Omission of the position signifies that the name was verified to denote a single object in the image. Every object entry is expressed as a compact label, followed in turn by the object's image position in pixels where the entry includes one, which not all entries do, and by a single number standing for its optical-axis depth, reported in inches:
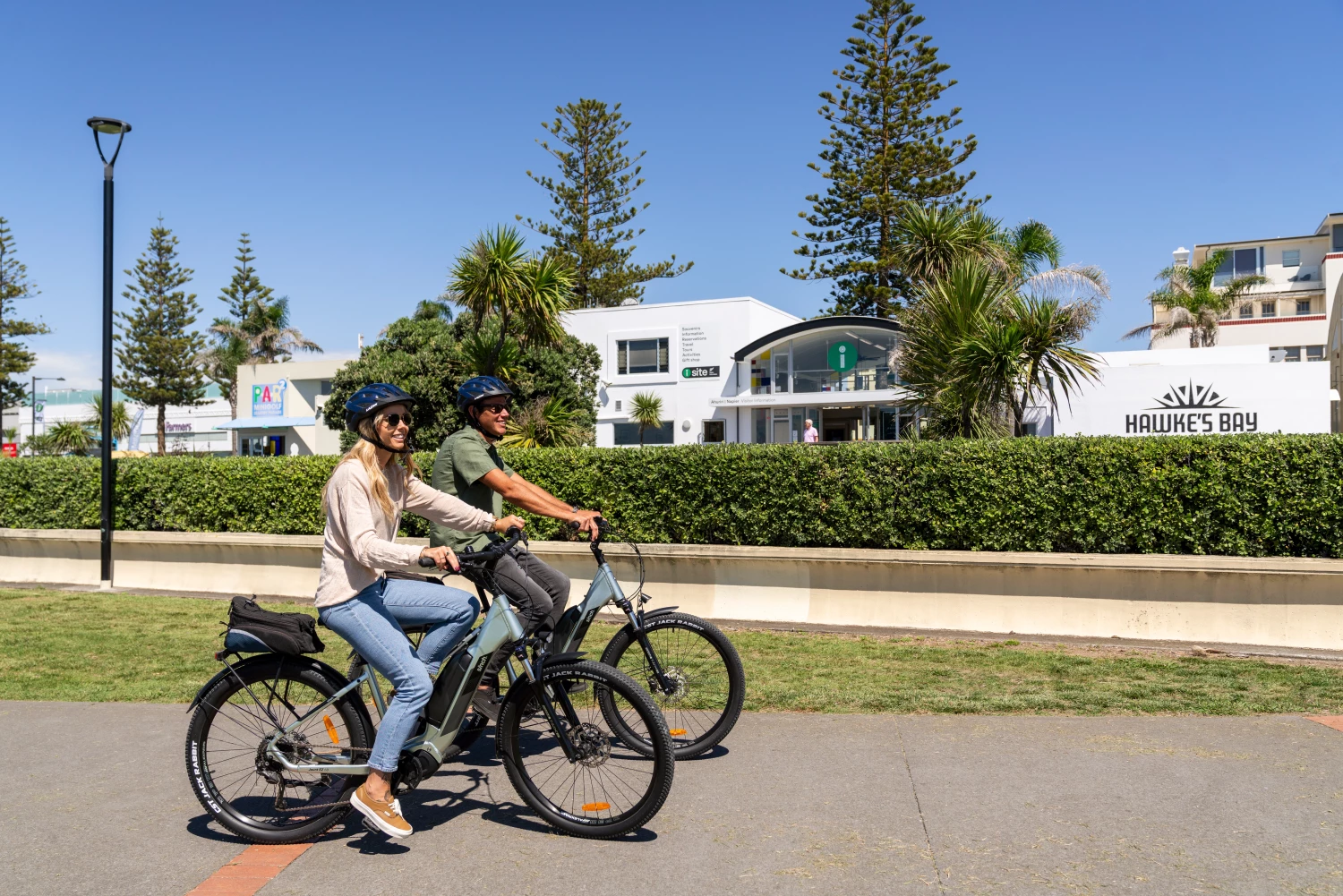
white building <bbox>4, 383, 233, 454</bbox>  2901.1
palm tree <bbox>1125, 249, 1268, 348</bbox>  2048.5
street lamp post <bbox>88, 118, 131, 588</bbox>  514.0
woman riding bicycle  164.2
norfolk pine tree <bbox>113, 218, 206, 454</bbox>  2795.3
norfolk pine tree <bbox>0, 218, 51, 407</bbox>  2613.2
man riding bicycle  210.5
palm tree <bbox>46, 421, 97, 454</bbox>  2559.1
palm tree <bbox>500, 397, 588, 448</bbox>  798.5
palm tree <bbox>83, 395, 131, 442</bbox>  2859.7
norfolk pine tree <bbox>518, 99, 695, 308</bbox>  2188.7
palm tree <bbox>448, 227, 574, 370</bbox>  697.0
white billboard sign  865.5
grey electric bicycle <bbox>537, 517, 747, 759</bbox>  211.9
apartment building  2901.1
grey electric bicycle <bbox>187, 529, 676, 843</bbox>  170.6
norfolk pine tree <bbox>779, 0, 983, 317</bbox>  1825.8
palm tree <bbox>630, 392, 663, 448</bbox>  1753.2
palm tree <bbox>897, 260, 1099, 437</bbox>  507.8
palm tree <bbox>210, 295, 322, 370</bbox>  2908.5
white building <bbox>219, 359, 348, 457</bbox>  2389.3
